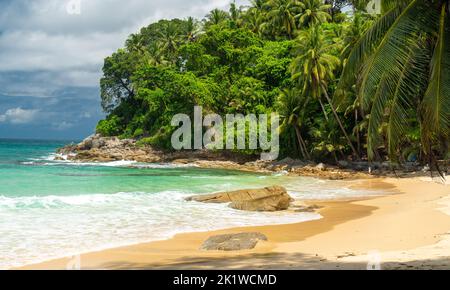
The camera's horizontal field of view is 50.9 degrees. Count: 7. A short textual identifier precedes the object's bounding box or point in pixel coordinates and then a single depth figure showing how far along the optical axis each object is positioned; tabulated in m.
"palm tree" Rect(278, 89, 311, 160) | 45.88
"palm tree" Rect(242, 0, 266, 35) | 68.19
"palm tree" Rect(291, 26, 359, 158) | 41.00
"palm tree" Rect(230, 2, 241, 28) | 72.75
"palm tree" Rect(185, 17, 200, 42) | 74.81
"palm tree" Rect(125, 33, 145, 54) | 76.62
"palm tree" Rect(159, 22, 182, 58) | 72.86
